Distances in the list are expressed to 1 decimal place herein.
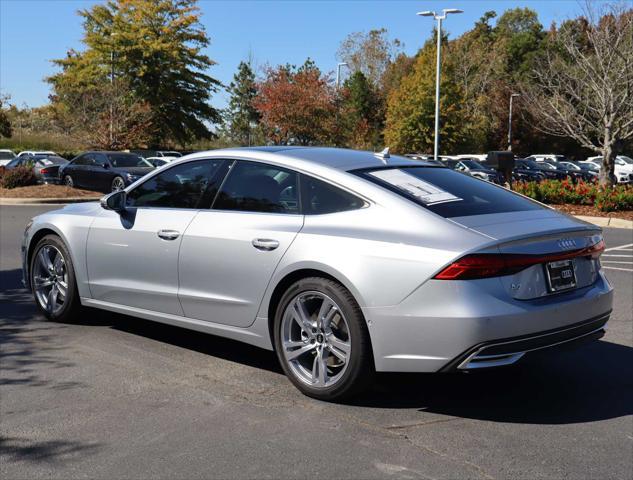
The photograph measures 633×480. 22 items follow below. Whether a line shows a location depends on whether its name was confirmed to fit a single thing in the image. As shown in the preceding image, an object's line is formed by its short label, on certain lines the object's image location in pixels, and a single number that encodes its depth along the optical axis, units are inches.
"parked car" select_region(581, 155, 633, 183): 1481.3
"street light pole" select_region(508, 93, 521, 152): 2179.4
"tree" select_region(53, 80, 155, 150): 1662.2
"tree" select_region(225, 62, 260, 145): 2650.1
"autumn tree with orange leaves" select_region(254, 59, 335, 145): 1696.6
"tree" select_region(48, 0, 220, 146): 1930.4
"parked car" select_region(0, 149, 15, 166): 1612.9
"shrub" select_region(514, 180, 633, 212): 749.3
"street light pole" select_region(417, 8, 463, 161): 1230.9
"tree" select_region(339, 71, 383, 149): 2127.2
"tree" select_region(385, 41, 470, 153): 1806.1
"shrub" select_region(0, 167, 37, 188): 931.3
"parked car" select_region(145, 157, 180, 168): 1206.9
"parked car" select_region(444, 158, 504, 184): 1238.9
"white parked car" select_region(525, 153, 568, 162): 1983.3
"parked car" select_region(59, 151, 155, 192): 919.0
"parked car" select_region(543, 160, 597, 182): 1432.1
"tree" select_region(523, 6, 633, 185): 824.3
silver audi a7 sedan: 156.0
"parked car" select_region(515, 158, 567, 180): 1392.7
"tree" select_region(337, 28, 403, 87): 2650.1
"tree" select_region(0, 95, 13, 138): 2001.5
